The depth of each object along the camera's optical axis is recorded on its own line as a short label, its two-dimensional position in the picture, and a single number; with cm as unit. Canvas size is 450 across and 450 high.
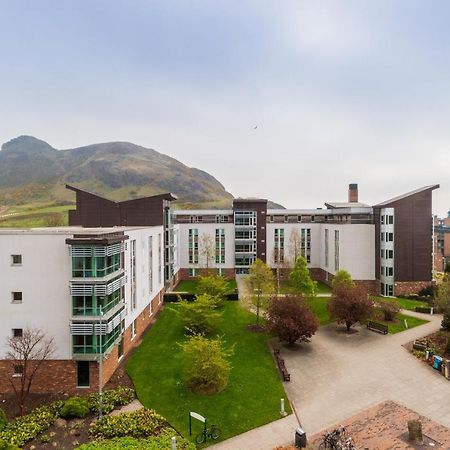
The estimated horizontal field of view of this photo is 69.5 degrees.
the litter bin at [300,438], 1828
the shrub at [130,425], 2006
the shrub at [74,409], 2191
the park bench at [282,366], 2636
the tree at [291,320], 3070
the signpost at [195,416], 1878
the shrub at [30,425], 1947
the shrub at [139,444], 1814
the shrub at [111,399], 2288
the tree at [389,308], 3812
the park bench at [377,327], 3547
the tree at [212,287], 4278
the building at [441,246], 8719
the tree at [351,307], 3428
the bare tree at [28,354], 2388
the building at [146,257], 2455
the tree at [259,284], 3788
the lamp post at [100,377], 2153
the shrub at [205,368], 2448
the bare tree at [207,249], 6221
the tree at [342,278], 4283
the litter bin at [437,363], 2739
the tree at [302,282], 4397
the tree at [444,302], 3428
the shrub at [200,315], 3512
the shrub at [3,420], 2046
